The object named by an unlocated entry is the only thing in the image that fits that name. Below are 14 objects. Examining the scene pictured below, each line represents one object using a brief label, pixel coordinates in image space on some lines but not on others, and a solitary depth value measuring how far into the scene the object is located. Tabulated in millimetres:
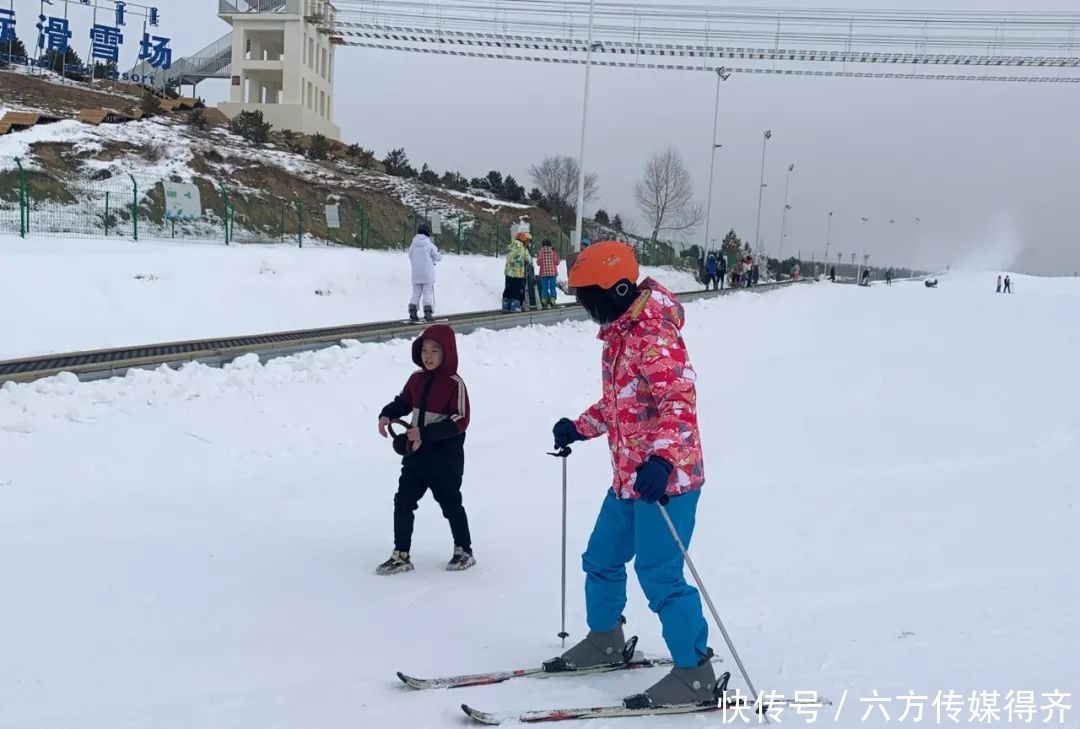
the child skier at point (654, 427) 3695
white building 49281
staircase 50719
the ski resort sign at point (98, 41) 45469
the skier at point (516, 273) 19266
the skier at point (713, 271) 35800
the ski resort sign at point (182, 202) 23422
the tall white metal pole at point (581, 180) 29661
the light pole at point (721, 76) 50562
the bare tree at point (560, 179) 63625
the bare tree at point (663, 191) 63469
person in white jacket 16578
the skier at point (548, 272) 21484
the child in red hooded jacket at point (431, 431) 5523
